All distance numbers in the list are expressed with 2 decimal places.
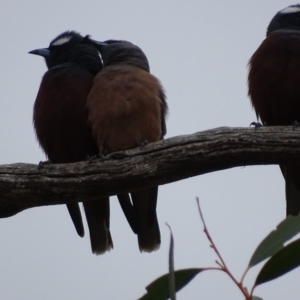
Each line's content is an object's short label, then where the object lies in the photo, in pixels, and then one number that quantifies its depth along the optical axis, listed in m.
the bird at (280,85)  10.12
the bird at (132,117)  9.95
